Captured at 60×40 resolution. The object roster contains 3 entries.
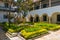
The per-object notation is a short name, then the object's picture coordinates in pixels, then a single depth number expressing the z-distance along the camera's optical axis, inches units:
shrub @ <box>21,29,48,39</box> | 218.2
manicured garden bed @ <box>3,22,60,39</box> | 221.9
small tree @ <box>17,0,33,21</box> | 410.0
